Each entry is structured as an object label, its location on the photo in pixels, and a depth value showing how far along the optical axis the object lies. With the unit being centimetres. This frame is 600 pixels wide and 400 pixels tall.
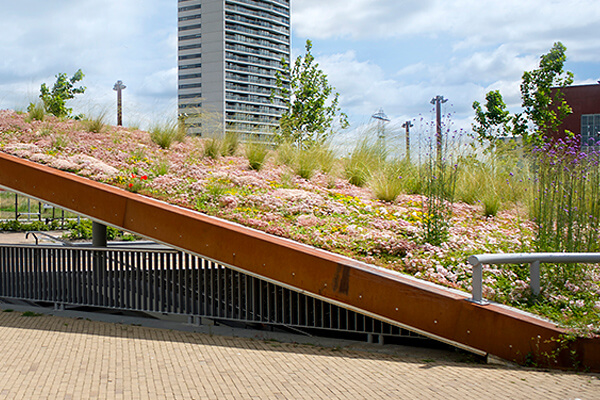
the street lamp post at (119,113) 1265
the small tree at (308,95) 1816
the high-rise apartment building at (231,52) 10700
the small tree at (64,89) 2763
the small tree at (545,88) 2000
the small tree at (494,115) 2188
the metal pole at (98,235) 823
